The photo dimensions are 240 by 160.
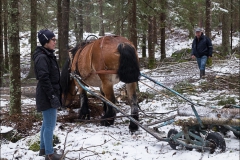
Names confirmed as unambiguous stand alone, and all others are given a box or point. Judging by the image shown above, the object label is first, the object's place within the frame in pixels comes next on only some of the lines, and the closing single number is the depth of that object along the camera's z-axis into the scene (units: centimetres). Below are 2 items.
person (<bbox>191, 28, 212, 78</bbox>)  1066
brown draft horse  608
